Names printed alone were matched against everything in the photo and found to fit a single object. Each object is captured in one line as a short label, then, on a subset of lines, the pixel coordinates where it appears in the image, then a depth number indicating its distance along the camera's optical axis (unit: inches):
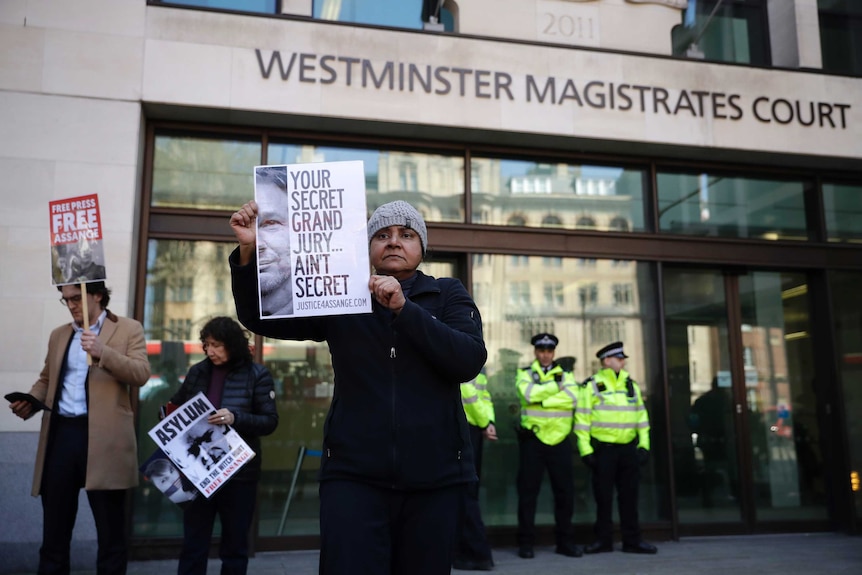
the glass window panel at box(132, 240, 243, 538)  308.8
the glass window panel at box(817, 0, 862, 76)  402.0
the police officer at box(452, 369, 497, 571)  285.3
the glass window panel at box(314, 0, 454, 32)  349.7
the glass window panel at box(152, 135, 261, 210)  325.4
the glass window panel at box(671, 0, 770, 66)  390.0
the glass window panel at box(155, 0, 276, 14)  336.5
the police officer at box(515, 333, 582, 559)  317.4
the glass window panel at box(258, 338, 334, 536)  322.0
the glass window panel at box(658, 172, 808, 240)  380.0
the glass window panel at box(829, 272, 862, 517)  388.2
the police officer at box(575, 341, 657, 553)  324.2
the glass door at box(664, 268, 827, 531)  369.1
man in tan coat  207.9
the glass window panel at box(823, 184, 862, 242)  398.3
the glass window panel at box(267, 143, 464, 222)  348.2
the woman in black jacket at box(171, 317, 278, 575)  214.1
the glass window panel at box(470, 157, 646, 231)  359.6
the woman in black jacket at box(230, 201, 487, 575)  106.1
